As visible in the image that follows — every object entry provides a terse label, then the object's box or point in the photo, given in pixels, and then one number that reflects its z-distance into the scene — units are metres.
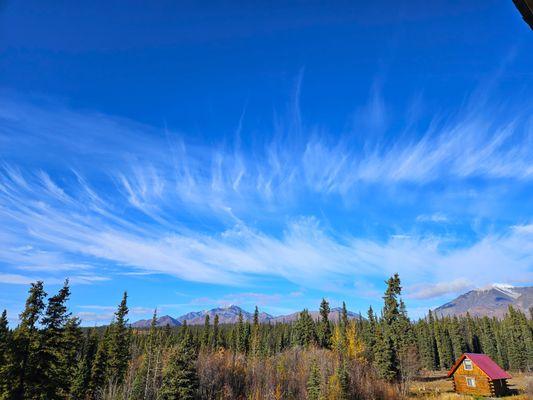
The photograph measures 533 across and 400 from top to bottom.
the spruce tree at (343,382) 40.84
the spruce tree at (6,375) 26.42
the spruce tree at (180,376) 28.97
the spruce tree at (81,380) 53.03
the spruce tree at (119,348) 55.84
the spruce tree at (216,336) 123.07
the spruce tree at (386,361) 54.00
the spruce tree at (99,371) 55.94
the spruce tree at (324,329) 96.06
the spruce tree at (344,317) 120.85
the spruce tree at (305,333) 89.39
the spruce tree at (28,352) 26.72
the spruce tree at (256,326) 123.66
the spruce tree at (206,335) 119.20
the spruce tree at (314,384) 40.62
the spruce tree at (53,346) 28.14
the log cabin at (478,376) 53.89
